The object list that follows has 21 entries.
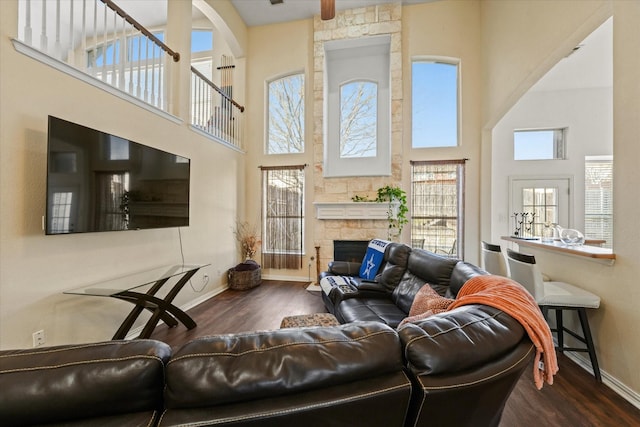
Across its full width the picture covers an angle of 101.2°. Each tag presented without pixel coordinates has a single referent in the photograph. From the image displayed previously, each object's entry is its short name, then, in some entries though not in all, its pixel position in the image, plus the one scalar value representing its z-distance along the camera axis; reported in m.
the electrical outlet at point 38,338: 2.00
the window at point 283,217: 5.20
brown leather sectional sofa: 0.64
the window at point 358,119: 5.20
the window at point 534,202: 4.97
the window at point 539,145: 5.04
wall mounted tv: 1.99
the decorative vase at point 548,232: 4.62
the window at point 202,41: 6.00
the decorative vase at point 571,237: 2.56
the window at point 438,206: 4.77
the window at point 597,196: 4.93
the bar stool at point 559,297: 2.09
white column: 3.49
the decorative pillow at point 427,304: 1.45
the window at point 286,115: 5.40
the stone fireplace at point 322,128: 4.86
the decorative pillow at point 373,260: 3.18
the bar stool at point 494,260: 2.78
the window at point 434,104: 4.92
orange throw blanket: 1.01
